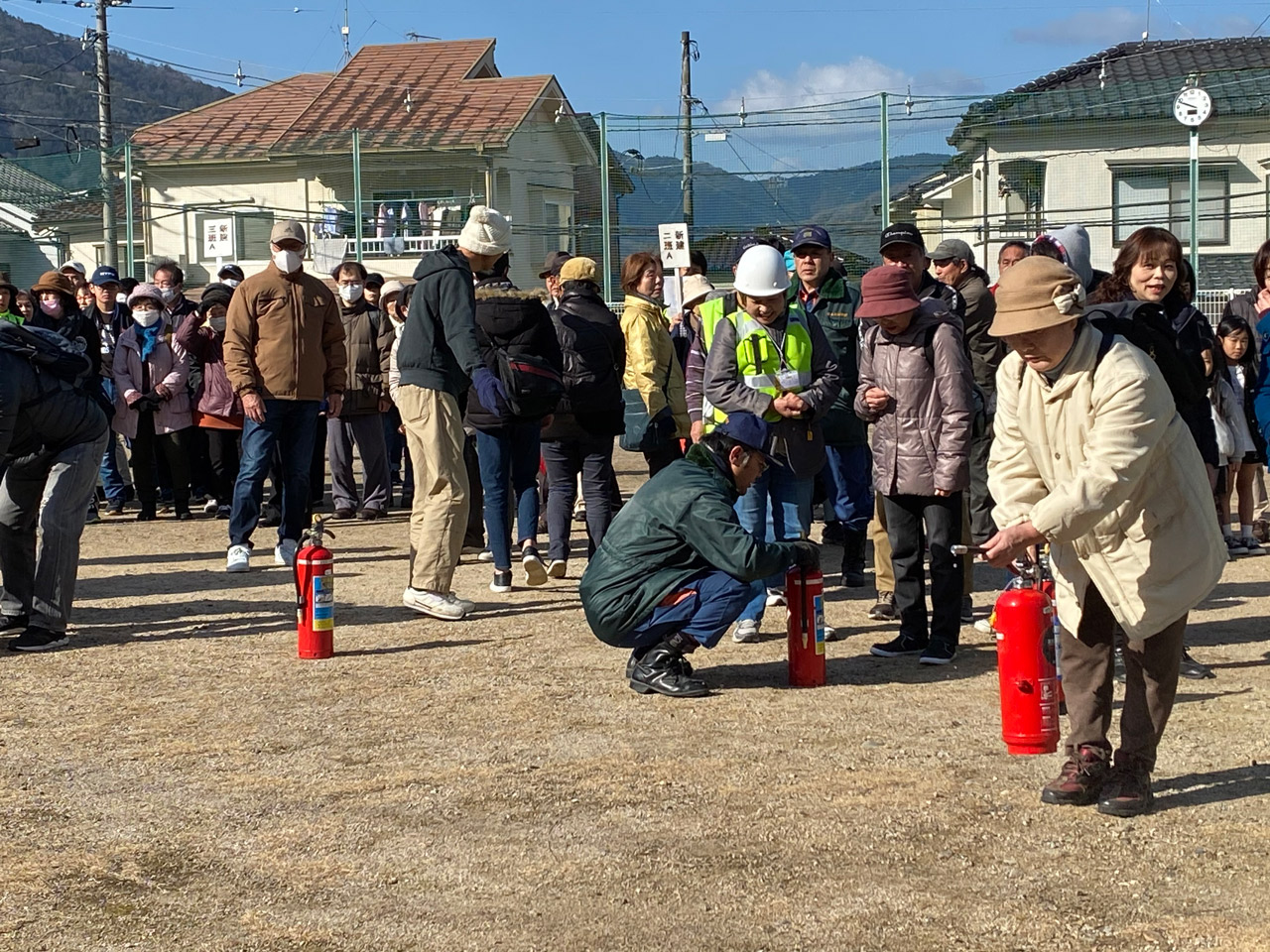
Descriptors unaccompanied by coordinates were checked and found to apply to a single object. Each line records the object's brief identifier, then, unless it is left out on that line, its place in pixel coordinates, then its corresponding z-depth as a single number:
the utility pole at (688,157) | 22.08
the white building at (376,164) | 25.53
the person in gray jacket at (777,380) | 7.42
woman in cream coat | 4.50
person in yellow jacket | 9.41
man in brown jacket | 10.09
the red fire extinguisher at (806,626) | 6.58
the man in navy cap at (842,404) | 8.76
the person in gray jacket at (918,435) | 6.91
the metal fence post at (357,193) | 25.31
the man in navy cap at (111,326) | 13.43
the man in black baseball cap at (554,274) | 11.19
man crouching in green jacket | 6.54
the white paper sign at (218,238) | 27.91
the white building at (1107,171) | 21.80
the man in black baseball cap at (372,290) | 13.55
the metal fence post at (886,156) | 21.42
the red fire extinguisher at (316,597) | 7.42
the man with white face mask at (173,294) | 13.78
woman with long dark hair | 6.22
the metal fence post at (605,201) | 22.14
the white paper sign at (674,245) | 14.84
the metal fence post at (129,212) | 24.56
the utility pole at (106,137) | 28.84
